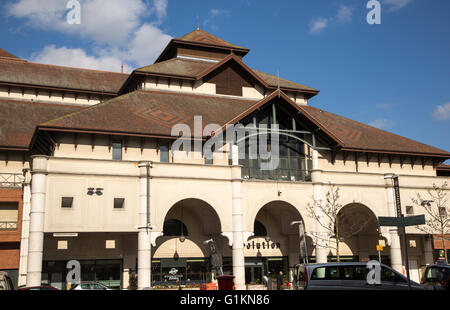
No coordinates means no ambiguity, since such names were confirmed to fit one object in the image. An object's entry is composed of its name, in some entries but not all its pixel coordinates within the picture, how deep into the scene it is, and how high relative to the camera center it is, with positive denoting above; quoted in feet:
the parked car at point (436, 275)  68.59 -4.27
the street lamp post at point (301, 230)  102.21 +4.12
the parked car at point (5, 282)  79.41 -4.15
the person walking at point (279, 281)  107.86 -6.98
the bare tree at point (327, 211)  104.63 +8.32
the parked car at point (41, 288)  62.87 -4.23
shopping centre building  92.27 +15.23
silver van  62.03 -3.69
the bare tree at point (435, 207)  115.85 +9.47
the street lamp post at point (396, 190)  113.91 +13.41
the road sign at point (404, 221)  47.06 +2.55
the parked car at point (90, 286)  86.11 -5.58
